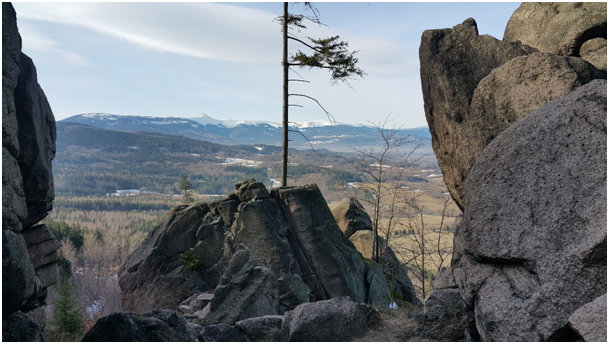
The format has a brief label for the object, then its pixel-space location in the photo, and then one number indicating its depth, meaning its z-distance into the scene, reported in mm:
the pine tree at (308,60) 25297
